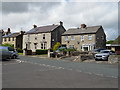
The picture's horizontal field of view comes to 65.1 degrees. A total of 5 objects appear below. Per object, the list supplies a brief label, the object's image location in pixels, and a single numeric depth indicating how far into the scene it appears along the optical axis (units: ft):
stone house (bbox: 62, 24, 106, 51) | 84.13
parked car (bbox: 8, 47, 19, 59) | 49.19
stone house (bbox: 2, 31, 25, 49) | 116.26
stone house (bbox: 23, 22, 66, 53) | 97.15
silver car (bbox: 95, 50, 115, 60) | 43.97
